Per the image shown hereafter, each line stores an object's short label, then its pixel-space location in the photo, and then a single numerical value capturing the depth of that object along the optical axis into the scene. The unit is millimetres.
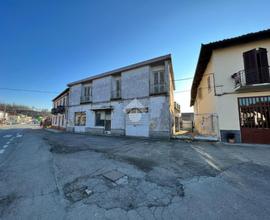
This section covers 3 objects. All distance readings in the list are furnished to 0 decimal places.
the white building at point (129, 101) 11133
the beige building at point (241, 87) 8070
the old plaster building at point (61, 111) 19691
